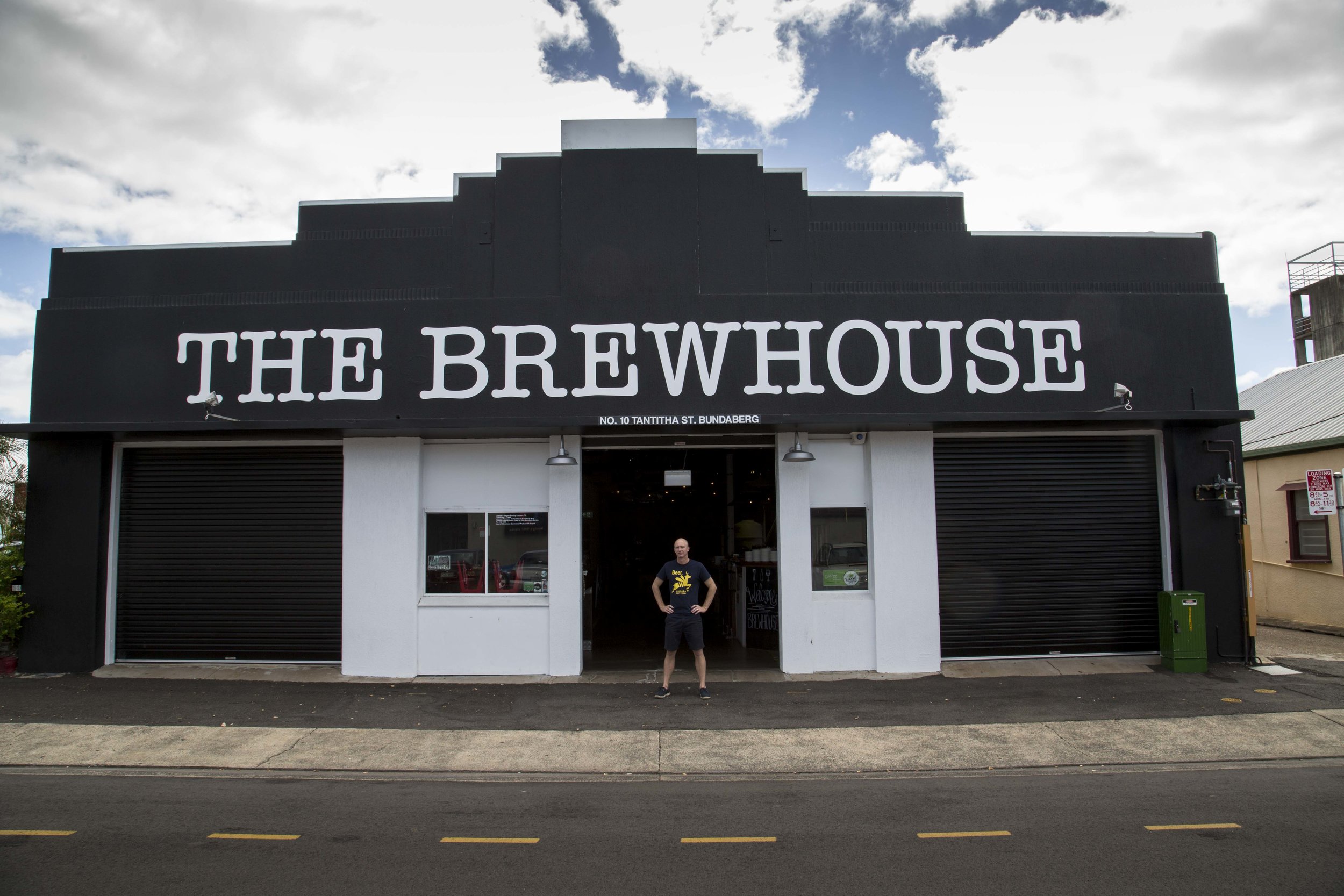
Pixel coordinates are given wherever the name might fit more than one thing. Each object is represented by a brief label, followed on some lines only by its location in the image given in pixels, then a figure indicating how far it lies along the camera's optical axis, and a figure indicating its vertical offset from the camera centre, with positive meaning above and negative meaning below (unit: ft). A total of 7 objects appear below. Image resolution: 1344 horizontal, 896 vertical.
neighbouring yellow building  47.70 -0.06
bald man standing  31.68 -3.42
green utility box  34.63 -5.13
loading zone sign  33.78 +0.92
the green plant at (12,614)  35.14 -3.74
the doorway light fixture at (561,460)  34.14 +2.74
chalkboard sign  40.98 -4.42
